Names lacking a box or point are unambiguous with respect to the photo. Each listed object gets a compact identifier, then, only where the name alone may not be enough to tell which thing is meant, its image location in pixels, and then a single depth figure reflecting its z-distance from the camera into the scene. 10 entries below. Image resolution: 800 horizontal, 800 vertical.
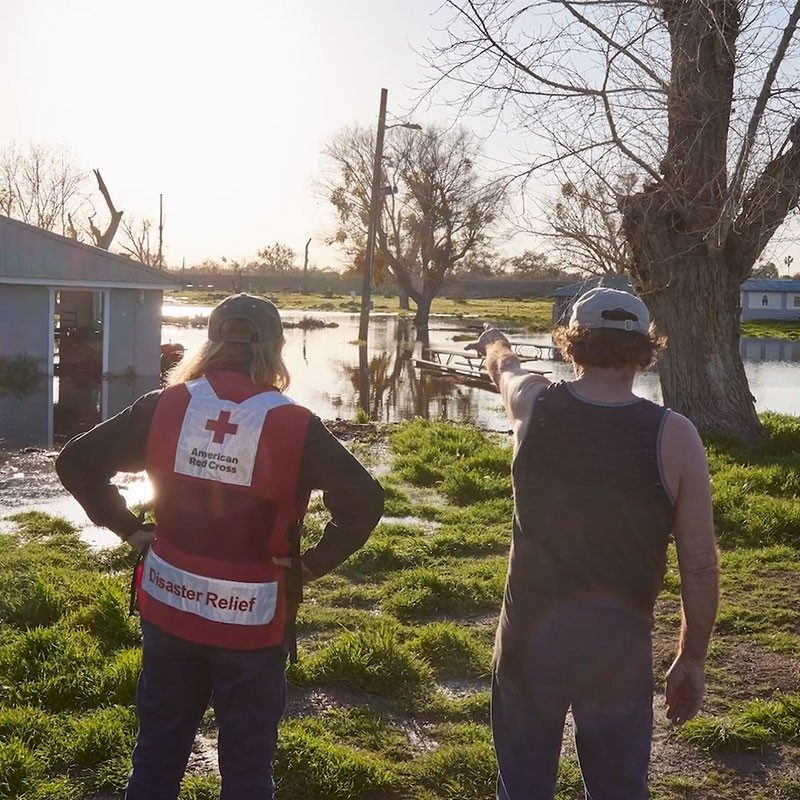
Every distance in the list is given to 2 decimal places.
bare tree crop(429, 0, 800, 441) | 10.29
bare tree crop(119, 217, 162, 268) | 76.56
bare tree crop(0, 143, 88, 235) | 63.25
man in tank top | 2.73
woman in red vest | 2.99
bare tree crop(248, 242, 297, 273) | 115.56
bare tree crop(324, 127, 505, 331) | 58.00
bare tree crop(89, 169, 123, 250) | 43.25
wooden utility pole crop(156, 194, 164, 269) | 75.69
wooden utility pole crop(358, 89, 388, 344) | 33.50
